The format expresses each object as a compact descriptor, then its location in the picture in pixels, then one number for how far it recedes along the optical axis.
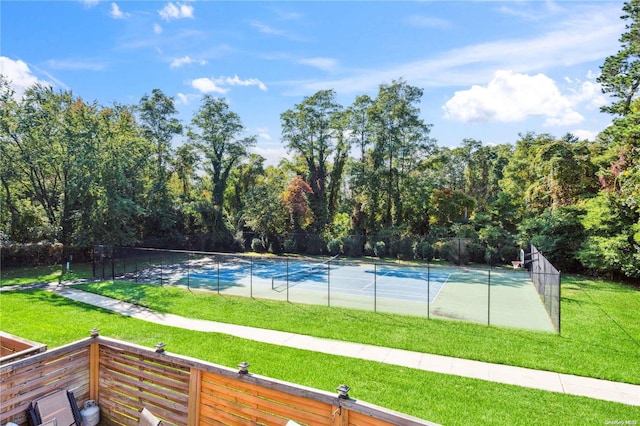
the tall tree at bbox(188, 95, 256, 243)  34.53
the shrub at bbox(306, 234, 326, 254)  31.89
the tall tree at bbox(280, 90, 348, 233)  36.03
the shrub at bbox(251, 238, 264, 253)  32.12
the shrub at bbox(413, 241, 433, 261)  28.42
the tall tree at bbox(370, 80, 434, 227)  33.25
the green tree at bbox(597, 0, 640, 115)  20.73
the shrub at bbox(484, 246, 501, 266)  26.56
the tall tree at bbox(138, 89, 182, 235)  29.23
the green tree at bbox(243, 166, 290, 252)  31.78
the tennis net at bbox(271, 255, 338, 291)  19.61
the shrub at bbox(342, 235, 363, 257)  30.66
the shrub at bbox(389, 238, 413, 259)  29.19
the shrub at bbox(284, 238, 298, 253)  31.77
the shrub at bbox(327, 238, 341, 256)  30.88
